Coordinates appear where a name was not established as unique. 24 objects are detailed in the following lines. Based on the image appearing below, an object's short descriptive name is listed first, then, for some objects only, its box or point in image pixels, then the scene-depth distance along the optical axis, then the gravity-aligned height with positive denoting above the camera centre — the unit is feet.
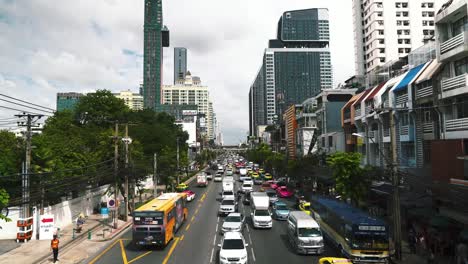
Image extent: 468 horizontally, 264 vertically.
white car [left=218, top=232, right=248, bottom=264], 65.51 -18.76
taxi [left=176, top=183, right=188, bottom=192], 205.77 -21.40
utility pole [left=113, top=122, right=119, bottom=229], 115.81 -4.59
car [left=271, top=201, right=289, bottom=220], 123.13 -21.60
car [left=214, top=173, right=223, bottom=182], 288.26 -22.24
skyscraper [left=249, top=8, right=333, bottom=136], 578.08 +85.72
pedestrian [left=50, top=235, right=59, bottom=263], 73.77 -19.32
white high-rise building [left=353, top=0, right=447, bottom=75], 273.13 +94.02
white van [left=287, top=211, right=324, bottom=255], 77.05 -18.93
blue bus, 67.46 -17.12
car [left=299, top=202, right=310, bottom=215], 133.39 -21.36
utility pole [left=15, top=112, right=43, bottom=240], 90.53 +1.62
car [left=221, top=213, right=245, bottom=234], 94.12 -19.56
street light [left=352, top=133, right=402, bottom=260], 71.87 -11.57
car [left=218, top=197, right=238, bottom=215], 128.50 -20.28
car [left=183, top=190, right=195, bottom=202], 172.11 -21.98
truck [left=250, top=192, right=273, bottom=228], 106.11 -19.07
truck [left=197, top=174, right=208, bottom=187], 244.65 -19.95
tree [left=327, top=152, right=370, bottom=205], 112.88 -9.52
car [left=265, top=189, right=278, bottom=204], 154.49 -21.05
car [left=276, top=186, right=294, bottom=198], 182.50 -22.00
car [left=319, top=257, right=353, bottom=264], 57.27 -18.08
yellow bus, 81.35 -17.02
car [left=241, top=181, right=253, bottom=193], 189.49 -19.56
